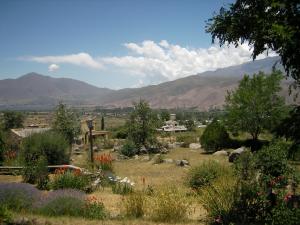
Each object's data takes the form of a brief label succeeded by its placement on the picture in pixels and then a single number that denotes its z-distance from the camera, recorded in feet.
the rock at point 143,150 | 114.88
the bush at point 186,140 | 132.26
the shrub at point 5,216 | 26.61
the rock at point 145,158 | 96.58
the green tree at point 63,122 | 117.80
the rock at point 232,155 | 80.92
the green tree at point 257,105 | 103.19
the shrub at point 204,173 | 49.37
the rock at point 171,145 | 129.64
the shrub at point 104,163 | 69.55
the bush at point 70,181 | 47.55
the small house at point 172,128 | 237.86
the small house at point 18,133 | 123.38
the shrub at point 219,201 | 30.04
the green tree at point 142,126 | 118.42
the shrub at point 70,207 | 32.89
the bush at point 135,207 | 33.45
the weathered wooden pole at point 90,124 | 75.13
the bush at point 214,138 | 108.88
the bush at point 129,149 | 108.06
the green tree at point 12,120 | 204.64
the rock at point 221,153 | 98.53
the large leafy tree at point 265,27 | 24.19
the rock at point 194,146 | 123.21
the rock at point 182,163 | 80.95
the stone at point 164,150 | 115.48
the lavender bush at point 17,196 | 34.14
